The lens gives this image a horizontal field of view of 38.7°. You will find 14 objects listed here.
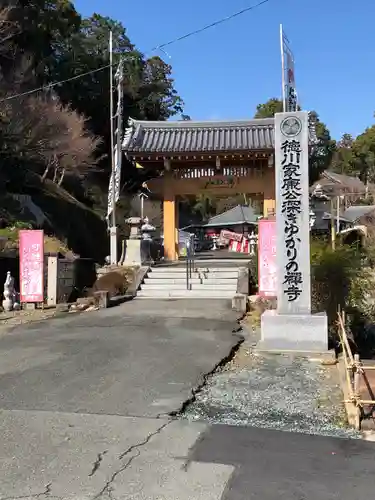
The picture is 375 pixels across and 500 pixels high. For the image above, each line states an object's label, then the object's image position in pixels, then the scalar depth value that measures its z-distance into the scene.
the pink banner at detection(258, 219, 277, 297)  11.98
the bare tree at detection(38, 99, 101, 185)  23.75
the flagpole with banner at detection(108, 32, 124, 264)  18.42
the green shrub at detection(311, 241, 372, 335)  9.70
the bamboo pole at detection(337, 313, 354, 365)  5.66
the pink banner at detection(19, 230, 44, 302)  13.83
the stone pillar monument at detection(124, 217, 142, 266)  16.92
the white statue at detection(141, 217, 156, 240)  18.52
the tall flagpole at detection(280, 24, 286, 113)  12.46
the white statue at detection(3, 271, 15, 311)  13.87
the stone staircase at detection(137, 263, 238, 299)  14.73
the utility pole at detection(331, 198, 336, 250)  10.43
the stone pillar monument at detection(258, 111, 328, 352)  8.46
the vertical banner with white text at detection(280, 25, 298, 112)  12.85
